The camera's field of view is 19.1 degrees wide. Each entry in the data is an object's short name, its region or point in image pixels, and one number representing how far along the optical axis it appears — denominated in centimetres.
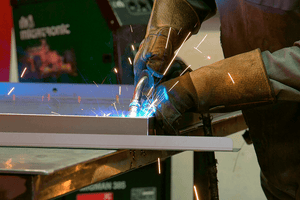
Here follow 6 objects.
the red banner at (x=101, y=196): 438
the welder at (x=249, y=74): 274
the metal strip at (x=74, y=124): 267
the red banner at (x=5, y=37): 508
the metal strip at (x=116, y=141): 254
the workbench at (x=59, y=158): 237
